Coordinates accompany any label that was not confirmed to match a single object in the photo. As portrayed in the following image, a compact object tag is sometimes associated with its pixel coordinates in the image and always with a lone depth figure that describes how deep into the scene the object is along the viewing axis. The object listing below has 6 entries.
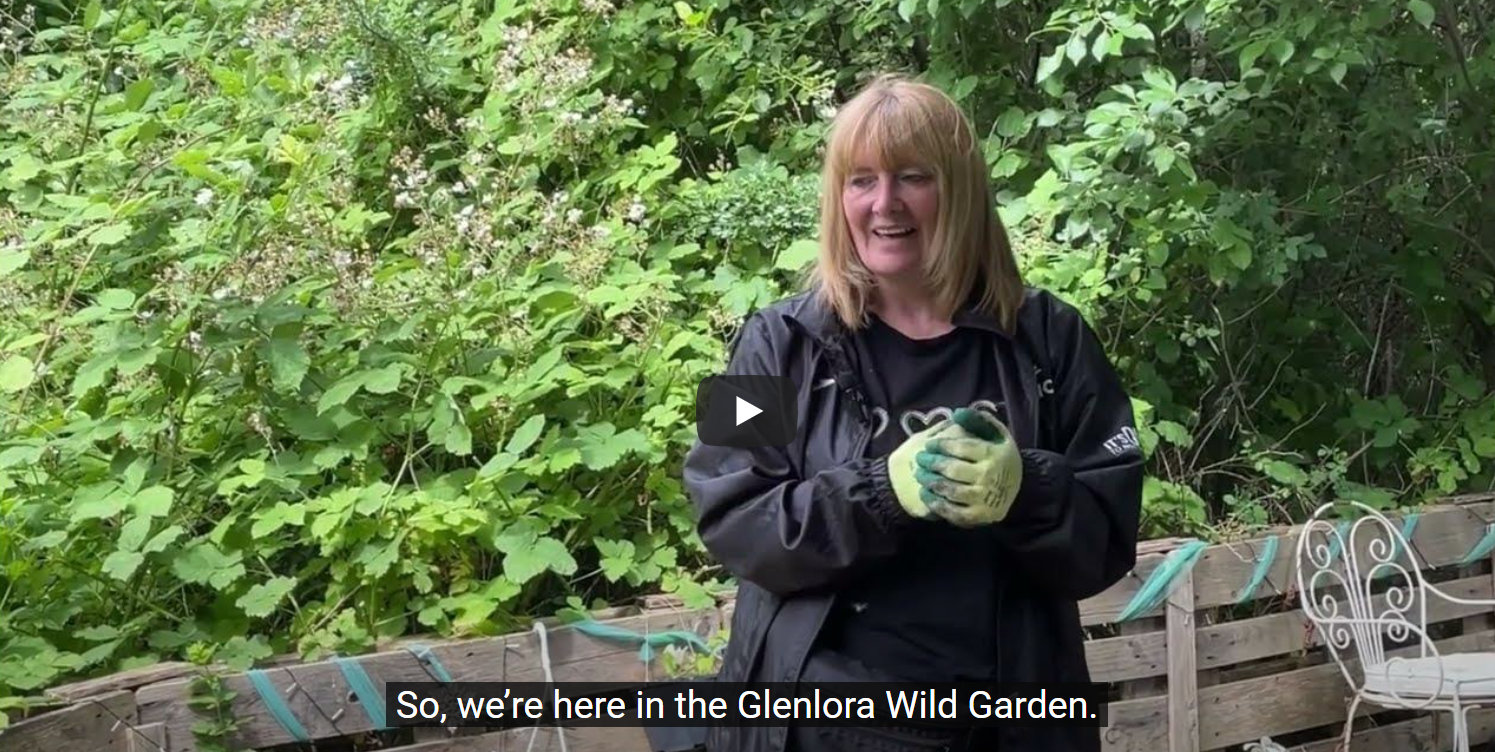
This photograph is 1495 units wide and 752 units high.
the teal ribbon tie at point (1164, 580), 3.65
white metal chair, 3.88
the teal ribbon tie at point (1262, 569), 3.91
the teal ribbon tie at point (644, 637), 2.89
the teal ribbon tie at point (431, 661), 2.72
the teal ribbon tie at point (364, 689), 2.64
